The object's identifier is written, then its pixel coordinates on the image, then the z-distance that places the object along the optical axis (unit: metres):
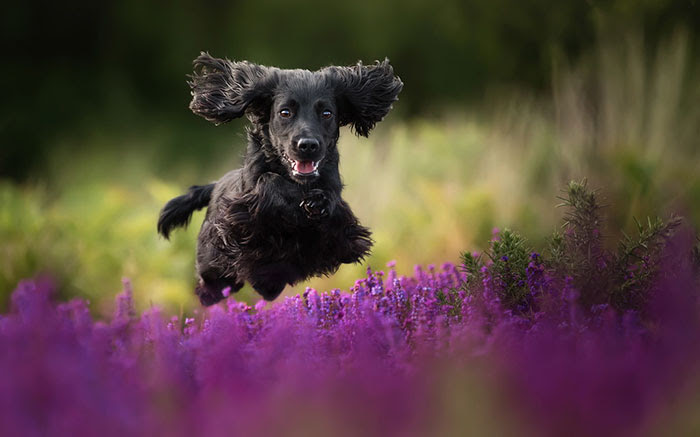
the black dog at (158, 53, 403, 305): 5.95
